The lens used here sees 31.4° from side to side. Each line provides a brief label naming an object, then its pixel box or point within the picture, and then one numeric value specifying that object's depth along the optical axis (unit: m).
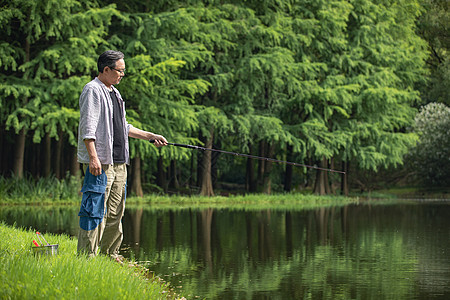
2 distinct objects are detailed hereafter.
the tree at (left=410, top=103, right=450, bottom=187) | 46.69
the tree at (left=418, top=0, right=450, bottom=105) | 49.62
